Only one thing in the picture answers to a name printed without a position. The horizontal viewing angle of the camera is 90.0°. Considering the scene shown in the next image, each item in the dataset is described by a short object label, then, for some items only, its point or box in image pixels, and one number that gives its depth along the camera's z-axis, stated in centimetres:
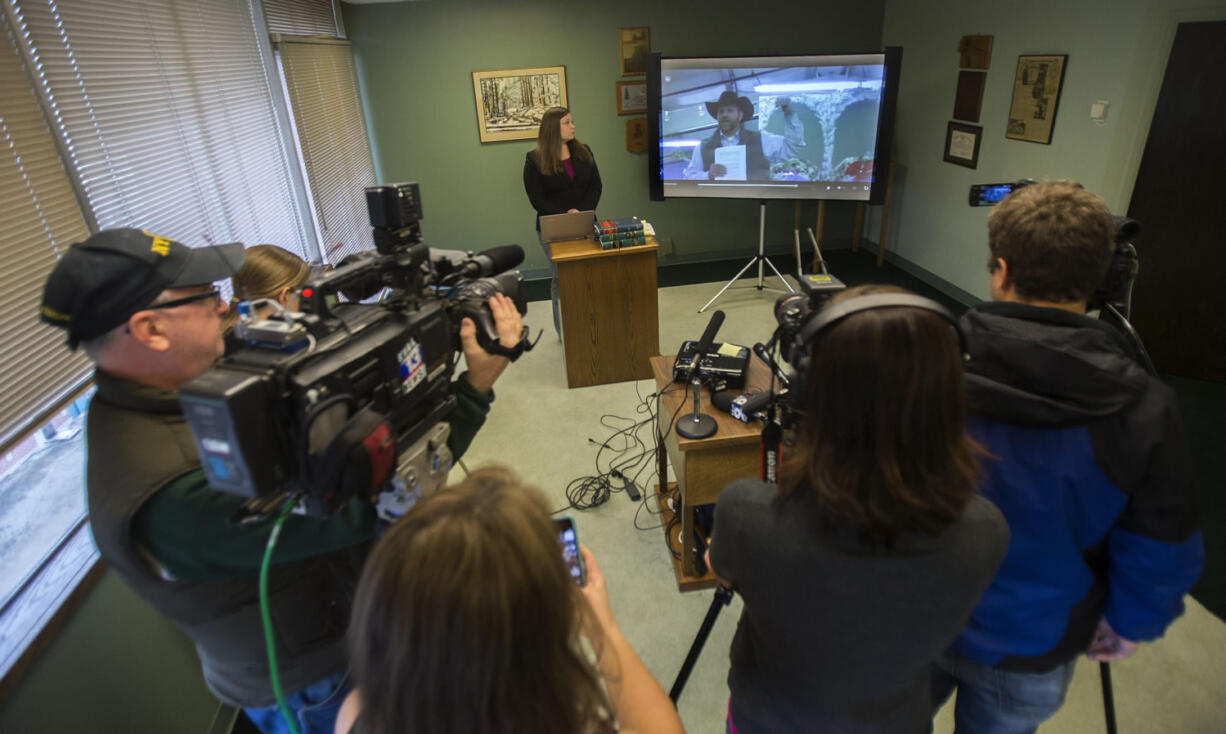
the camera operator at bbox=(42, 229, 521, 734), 87
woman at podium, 399
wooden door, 299
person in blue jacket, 97
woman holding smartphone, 58
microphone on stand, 199
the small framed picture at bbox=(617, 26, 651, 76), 508
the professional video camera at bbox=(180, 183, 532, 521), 73
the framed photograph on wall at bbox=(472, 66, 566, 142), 505
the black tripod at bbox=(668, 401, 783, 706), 120
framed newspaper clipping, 370
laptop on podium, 364
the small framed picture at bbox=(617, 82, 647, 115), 523
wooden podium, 349
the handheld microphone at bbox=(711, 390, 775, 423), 204
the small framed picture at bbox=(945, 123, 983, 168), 439
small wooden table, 203
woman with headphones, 76
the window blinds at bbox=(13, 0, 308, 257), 186
